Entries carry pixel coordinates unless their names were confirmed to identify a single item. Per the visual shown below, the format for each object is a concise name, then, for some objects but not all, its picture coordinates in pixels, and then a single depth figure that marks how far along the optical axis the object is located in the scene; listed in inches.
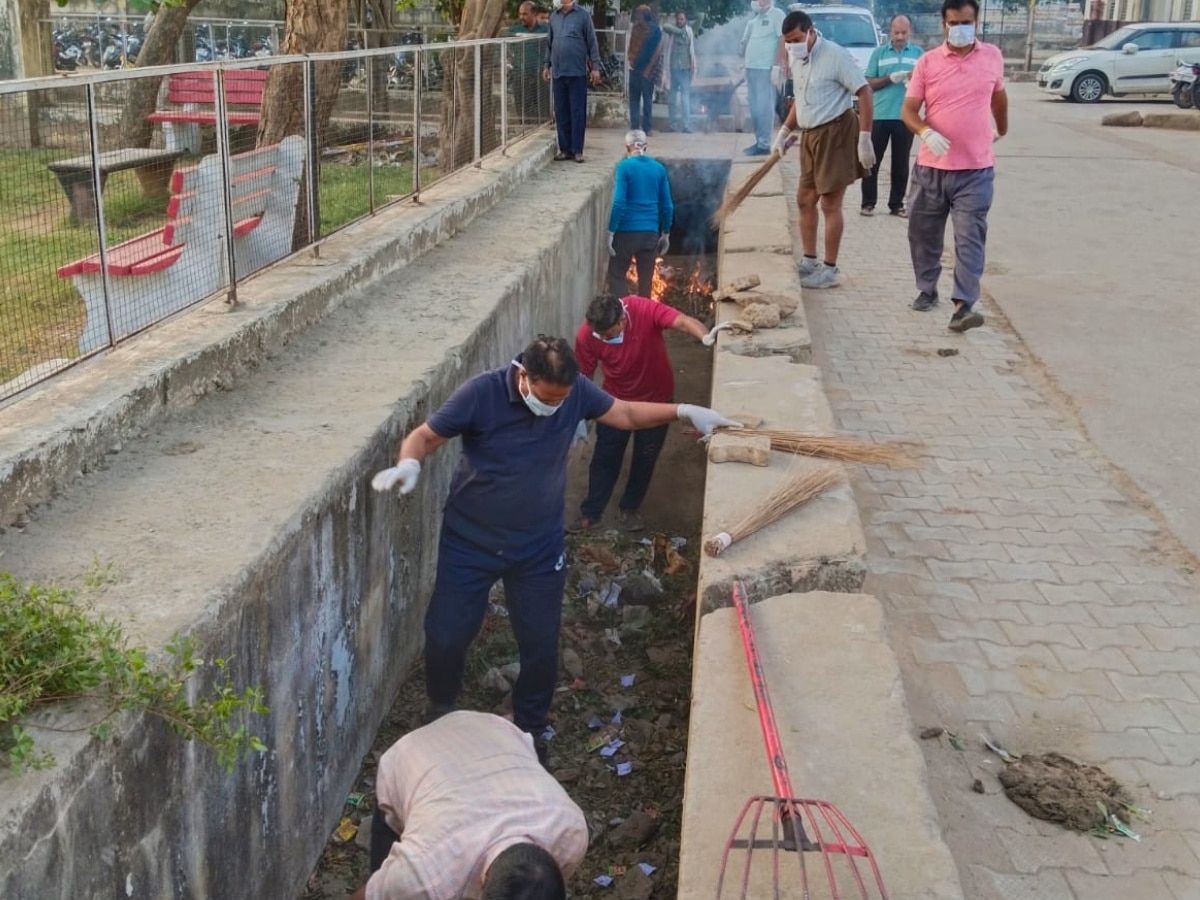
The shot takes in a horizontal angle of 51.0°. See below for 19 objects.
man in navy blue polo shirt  190.4
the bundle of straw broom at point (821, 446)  225.6
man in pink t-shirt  315.6
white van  767.7
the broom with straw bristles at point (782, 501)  189.5
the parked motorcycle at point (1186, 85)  972.6
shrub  118.3
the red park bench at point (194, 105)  225.0
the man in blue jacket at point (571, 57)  478.3
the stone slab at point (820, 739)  130.7
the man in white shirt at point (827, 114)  346.0
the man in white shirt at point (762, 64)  575.8
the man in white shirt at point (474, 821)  124.6
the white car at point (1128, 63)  1056.2
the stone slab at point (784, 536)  184.9
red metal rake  121.3
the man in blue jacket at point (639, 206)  404.5
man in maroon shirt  286.0
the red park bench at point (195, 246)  205.0
